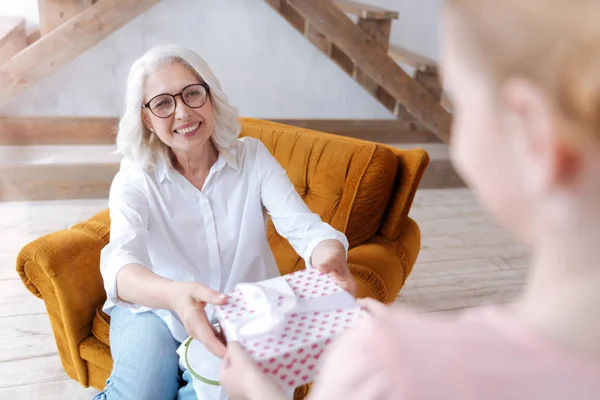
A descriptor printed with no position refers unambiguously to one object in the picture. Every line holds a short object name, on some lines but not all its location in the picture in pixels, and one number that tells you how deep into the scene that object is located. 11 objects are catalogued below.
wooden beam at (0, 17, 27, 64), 3.13
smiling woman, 1.35
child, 0.37
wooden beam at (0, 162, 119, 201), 3.15
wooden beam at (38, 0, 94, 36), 3.13
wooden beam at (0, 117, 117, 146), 3.47
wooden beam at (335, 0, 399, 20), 3.39
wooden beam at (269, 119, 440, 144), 4.08
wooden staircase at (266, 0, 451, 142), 3.28
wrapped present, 0.83
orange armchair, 1.52
